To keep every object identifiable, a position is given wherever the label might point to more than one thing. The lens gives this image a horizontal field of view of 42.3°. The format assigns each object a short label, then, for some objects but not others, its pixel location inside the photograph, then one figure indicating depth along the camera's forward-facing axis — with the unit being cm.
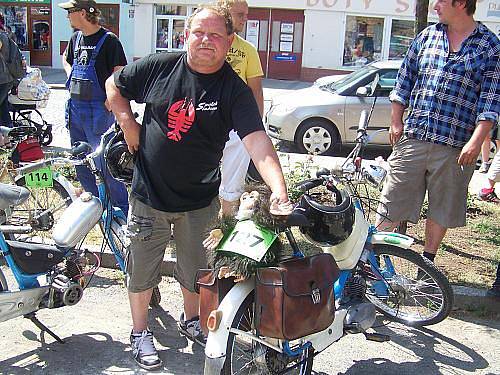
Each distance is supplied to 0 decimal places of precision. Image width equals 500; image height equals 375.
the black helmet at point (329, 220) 338
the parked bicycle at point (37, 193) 438
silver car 1004
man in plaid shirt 406
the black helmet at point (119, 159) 367
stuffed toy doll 280
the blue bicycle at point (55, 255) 352
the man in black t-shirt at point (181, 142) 311
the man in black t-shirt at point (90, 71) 509
